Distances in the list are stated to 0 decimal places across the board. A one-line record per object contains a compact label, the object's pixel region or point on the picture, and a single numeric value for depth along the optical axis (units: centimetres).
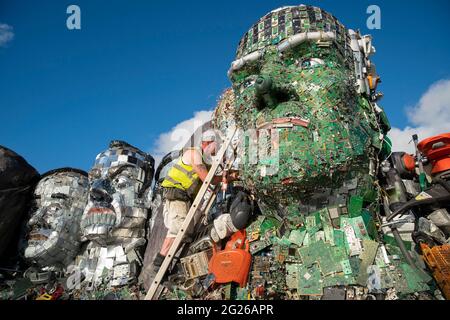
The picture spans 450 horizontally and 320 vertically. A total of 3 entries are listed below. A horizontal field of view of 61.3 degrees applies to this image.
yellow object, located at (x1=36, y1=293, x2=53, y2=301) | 594
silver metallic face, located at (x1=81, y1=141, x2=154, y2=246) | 604
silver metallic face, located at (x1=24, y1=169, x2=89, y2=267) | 648
